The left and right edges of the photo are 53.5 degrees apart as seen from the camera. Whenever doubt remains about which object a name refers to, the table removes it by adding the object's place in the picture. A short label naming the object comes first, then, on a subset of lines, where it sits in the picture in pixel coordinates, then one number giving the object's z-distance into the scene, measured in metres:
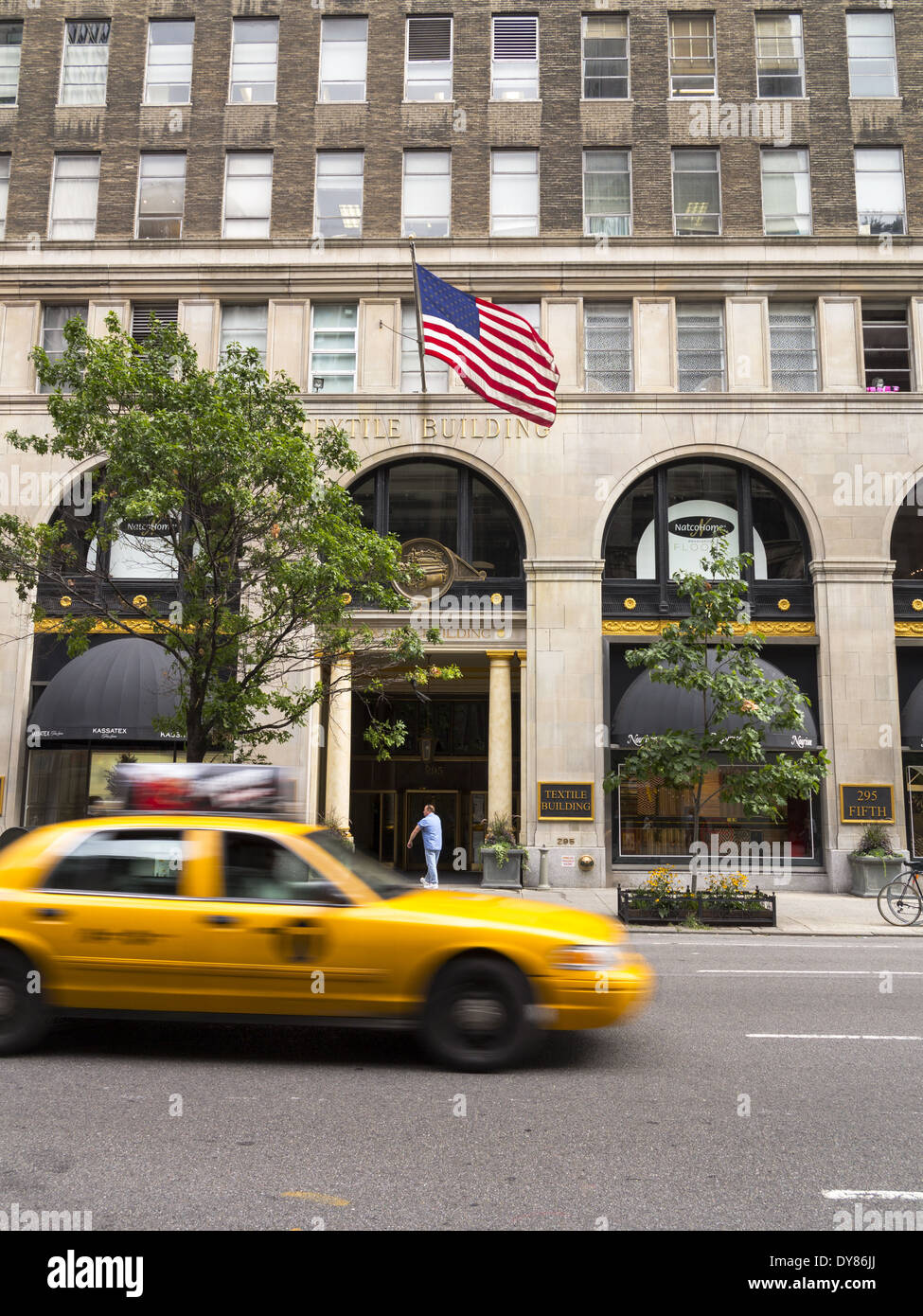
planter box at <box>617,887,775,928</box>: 15.09
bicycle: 14.92
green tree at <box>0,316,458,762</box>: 13.59
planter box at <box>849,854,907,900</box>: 18.48
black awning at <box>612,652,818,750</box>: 18.84
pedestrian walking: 17.45
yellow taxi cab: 6.23
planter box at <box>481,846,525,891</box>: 18.80
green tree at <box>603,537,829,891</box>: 14.59
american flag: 17.65
